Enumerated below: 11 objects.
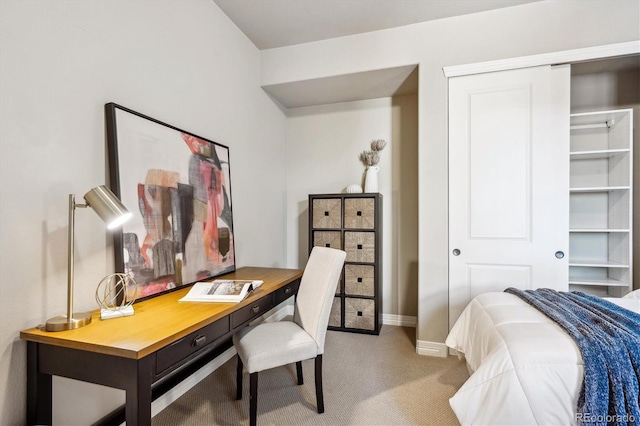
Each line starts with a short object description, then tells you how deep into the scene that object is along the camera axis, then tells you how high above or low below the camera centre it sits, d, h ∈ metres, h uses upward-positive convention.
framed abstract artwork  1.57 +0.06
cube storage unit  3.06 -0.37
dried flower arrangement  3.31 +0.63
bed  1.14 -0.63
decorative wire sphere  1.49 -0.38
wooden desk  1.03 -0.50
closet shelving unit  2.50 +0.05
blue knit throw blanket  1.09 -0.56
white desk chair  1.64 -0.70
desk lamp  1.18 -0.02
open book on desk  1.61 -0.42
